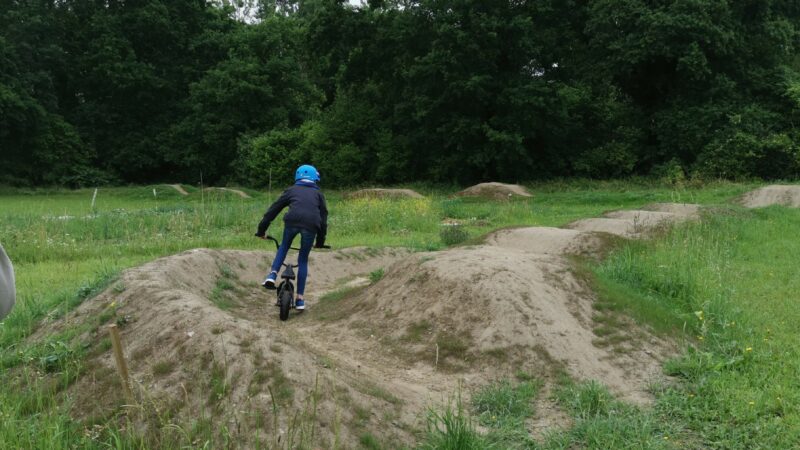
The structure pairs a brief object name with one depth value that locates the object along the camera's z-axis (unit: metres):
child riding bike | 8.21
